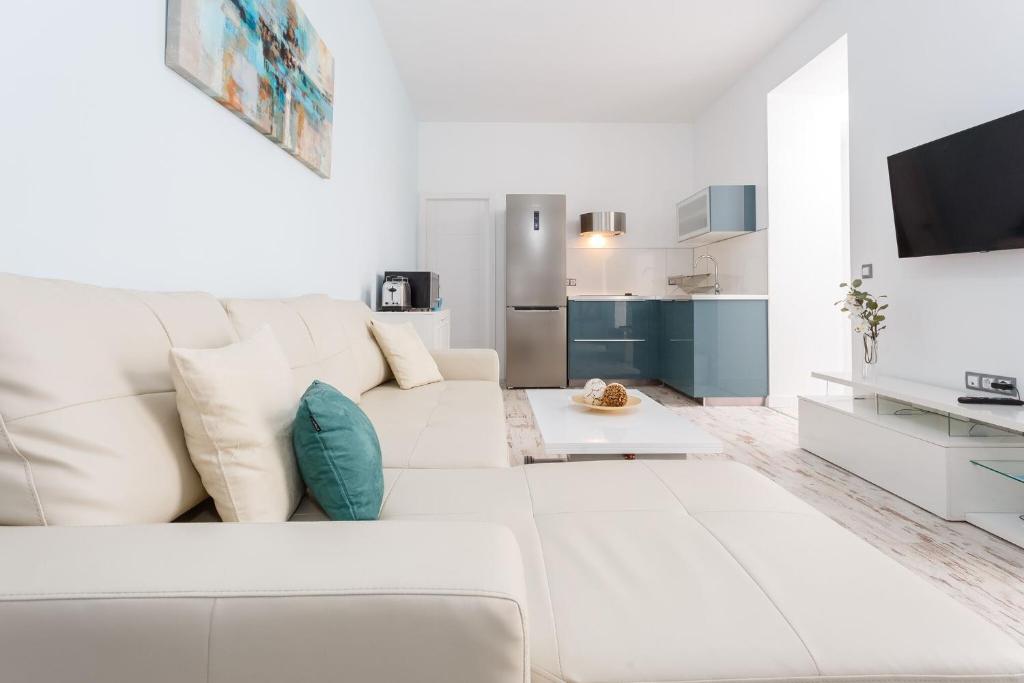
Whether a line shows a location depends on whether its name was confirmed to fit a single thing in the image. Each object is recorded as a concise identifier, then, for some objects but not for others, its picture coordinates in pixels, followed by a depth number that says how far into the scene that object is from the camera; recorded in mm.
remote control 2117
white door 5738
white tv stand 2031
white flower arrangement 2883
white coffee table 1635
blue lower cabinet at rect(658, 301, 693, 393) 4535
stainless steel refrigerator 5270
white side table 3607
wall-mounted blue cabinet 4457
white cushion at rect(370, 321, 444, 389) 2625
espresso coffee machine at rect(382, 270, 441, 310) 3951
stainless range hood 5422
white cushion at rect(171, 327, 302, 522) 823
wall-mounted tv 2164
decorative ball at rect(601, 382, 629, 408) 2080
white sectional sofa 508
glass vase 2883
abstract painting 1493
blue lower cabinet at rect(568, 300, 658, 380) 5289
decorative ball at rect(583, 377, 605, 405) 2100
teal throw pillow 916
